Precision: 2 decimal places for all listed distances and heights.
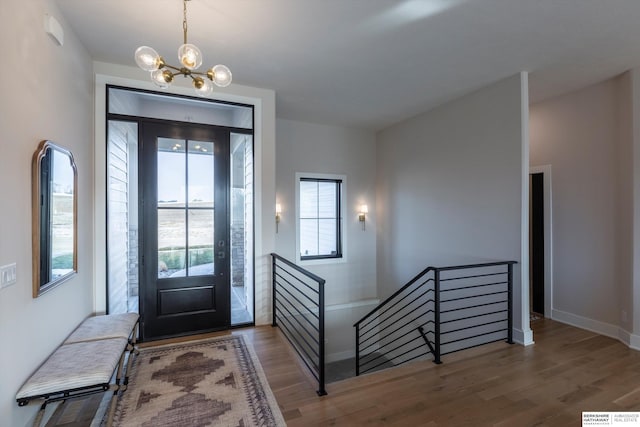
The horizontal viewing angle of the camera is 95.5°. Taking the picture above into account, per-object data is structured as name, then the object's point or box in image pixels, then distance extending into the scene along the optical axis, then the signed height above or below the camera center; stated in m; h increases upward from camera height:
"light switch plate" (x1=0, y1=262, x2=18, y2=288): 1.61 -0.34
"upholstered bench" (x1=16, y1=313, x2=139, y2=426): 1.74 -0.99
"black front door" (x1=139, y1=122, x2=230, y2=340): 3.40 -0.18
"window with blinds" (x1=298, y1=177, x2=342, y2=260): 5.60 -0.09
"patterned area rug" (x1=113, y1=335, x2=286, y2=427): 2.04 -1.43
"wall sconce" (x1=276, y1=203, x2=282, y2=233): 5.18 +0.05
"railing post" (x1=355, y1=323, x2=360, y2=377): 3.99 -1.98
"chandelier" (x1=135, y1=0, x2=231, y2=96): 1.83 +0.98
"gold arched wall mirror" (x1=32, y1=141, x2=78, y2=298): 1.95 -0.01
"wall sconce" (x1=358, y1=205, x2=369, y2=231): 5.95 -0.02
